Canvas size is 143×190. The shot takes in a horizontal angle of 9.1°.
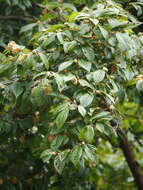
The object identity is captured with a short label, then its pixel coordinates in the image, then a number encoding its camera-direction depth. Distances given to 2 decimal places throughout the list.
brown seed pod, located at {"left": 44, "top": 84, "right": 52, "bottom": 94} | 3.62
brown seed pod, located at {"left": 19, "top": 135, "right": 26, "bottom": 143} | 4.26
